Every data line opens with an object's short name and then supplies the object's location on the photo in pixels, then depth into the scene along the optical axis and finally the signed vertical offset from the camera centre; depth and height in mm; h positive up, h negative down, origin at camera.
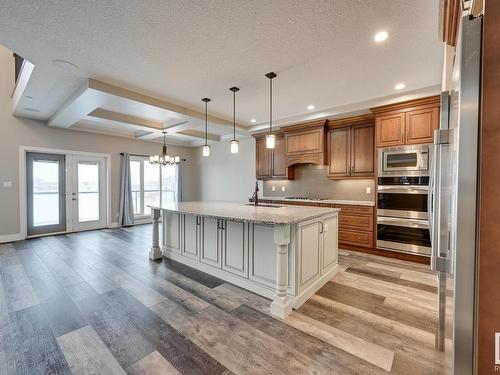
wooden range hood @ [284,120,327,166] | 4801 +873
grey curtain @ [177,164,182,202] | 7886 -52
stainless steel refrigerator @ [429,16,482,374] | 775 -44
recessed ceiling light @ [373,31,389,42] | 2244 +1454
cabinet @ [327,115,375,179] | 4375 +713
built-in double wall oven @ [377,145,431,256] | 3562 -251
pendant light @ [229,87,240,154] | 3506 +590
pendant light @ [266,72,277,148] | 3056 +658
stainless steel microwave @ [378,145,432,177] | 3541 +372
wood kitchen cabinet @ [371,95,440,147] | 3506 +990
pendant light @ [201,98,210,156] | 3842 +572
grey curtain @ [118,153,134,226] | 6578 -280
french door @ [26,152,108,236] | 5328 -268
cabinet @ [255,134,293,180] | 5578 +558
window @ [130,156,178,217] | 7066 -53
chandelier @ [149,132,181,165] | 5030 +514
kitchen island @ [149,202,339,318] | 2344 -797
